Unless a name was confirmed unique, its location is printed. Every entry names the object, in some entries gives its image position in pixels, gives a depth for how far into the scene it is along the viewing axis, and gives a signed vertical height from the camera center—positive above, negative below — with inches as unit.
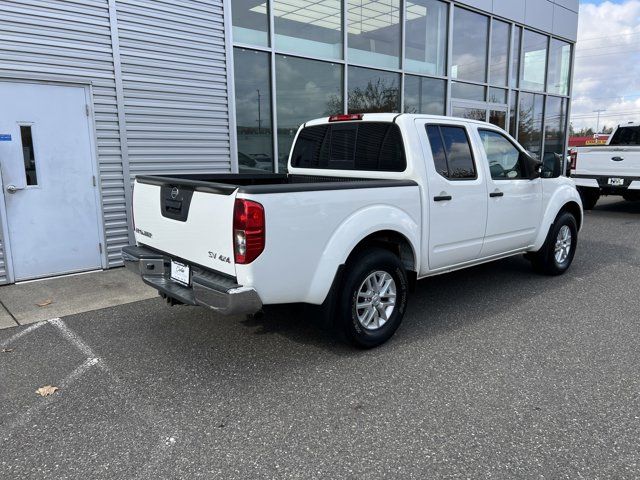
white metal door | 229.8 -12.3
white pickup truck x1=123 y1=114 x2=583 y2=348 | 130.6 -21.6
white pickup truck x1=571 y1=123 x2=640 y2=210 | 424.8 -16.0
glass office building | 315.0 +68.8
